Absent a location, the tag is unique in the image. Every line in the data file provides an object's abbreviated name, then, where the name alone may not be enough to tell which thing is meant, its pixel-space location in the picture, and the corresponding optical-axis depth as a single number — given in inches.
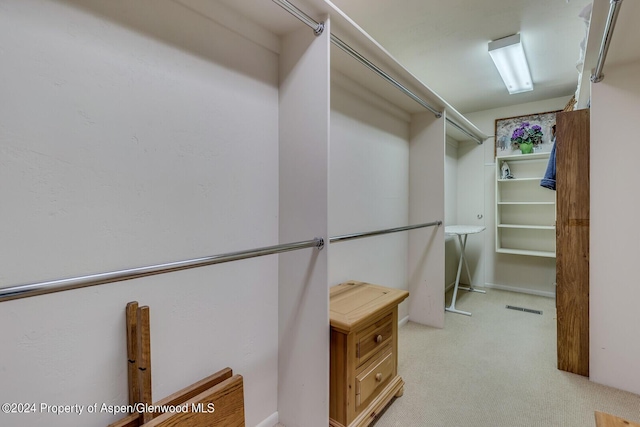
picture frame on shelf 150.4
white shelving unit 150.6
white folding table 129.8
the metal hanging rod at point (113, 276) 26.0
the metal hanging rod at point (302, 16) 49.2
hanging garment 98.1
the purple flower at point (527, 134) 152.2
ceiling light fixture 93.8
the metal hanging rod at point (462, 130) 127.4
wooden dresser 59.6
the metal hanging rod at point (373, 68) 63.2
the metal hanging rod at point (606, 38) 49.1
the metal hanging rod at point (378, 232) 65.4
